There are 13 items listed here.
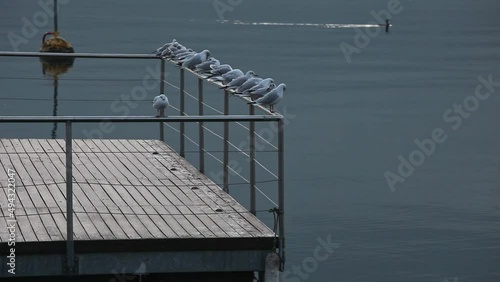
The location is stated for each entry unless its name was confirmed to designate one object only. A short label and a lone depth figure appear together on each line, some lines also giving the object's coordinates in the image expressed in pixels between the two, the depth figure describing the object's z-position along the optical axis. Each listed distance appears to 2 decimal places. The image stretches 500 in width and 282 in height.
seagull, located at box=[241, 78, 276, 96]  17.08
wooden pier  13.85
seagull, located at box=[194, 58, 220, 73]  20.83
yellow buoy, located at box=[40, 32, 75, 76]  87.44
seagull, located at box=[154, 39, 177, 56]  24.06
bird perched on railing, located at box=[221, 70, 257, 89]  18.20
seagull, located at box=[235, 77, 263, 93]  17.64
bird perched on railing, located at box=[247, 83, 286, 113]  15.98
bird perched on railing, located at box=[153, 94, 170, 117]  16.39
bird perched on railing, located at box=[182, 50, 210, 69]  21.19
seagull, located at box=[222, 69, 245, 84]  19.17
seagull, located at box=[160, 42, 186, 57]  23.53
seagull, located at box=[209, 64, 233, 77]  20.16
